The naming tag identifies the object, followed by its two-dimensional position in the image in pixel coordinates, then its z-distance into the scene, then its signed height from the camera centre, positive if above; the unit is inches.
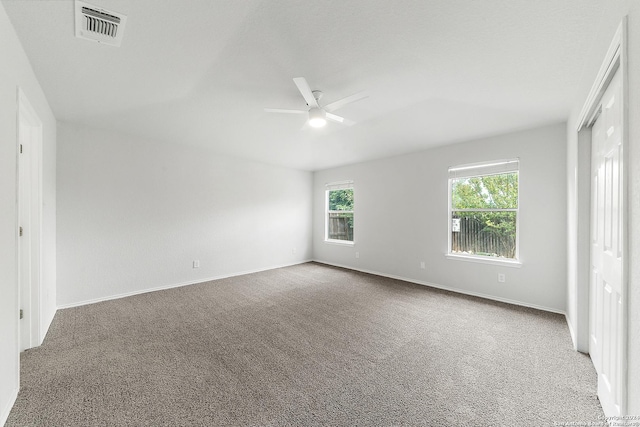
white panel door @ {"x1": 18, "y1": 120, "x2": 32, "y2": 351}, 92.7 -9.4
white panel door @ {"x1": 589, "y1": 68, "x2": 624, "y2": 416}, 58.0 -8.7
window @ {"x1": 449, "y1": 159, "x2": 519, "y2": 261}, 144.6 +2.1
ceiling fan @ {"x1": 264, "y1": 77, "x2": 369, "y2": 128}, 91.3 +41.3
